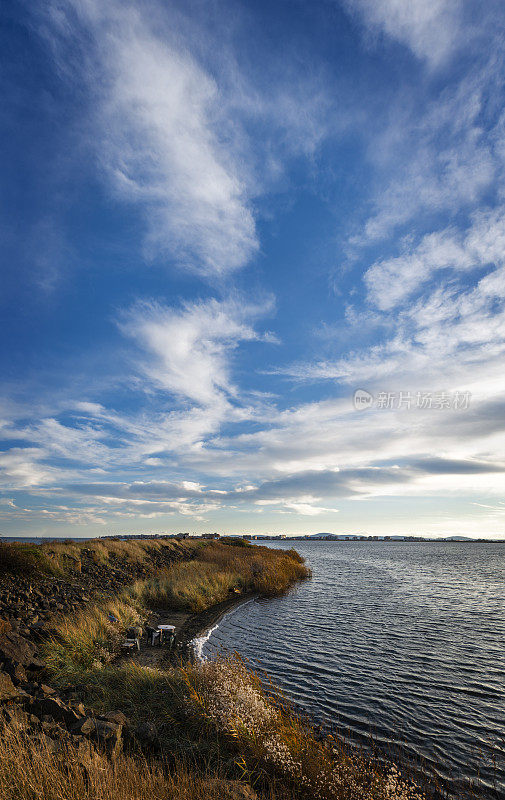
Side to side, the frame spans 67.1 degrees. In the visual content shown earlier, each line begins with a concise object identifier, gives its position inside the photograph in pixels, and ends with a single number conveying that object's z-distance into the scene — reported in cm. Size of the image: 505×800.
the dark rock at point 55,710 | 694
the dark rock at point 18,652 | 960
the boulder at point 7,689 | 724
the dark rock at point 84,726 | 632
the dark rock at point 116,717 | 725
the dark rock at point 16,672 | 868
